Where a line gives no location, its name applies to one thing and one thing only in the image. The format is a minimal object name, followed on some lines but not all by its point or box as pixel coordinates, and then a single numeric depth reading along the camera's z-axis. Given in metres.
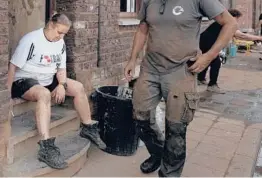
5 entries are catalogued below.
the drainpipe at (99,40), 5.37
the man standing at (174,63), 3.45
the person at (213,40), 7.59
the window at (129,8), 7.17
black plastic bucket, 4.52
